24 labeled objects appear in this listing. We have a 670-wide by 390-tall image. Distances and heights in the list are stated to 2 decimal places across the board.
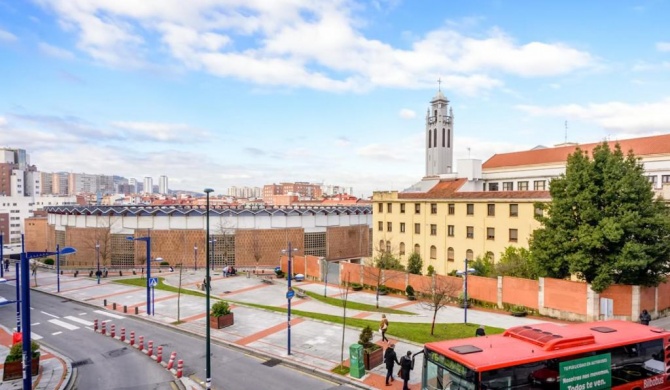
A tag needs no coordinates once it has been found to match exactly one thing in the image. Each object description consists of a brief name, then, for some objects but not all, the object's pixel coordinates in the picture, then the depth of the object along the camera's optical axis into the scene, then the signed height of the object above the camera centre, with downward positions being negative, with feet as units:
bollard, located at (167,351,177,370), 63.33 -25.33
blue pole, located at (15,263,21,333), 79.97 -24.38
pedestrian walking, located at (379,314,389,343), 69.63 -21.93
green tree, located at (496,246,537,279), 107.19 -18.89
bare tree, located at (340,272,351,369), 127.14 -29.81
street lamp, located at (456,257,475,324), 88.04 -18.07
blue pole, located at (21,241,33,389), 42.41 -13.70
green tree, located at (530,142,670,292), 85.30 -6.18
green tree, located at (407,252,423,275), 154.30 -25.37
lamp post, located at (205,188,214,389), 52.90 -22.31
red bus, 38.99 -16.37
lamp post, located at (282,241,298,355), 66.33 -23.14
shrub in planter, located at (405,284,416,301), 120.37 -28.16
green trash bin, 56.75 -22.75
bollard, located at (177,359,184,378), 60.18 -25.22
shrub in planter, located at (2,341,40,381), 58.59 -23.92
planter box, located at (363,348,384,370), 59.67 -23.51
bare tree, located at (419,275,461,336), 107.45 -24.17
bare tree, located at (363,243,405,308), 131.34 -24.05
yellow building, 140.05 -9.87
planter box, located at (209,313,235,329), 84.43 -25.75
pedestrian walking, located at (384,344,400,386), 53.72 -21.27
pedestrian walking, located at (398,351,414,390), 49.42 -20.57
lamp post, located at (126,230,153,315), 96.44 -22.96
